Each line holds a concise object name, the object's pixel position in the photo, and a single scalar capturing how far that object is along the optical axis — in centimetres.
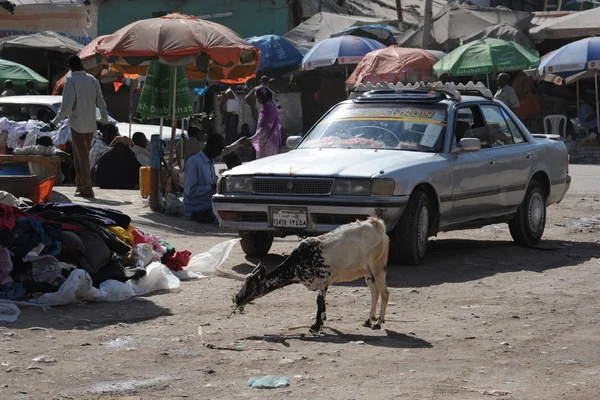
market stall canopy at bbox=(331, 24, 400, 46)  3294
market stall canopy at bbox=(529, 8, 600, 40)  3008
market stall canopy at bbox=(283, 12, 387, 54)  3431
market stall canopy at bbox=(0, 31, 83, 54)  3209
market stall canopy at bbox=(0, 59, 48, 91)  2868
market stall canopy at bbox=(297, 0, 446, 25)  3922
